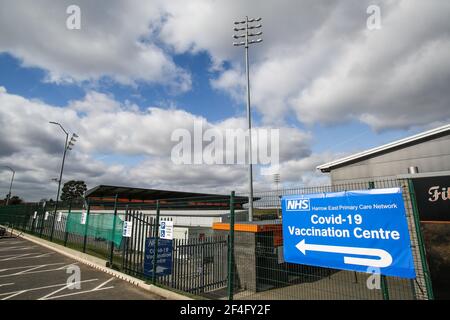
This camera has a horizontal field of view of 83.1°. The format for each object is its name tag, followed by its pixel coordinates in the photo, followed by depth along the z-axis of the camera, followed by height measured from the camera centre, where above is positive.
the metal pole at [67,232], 14.36 -0.84
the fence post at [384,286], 4.28 -1.12
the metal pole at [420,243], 3.76 -0.37
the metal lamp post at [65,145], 22.77 +6.70
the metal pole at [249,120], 15.48 +6.37
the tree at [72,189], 93.25 +10.28
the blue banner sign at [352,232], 3.99 -0.24
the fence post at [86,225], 12.04 -0.37
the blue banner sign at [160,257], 7.48 -1.15
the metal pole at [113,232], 9.61 -0.57
